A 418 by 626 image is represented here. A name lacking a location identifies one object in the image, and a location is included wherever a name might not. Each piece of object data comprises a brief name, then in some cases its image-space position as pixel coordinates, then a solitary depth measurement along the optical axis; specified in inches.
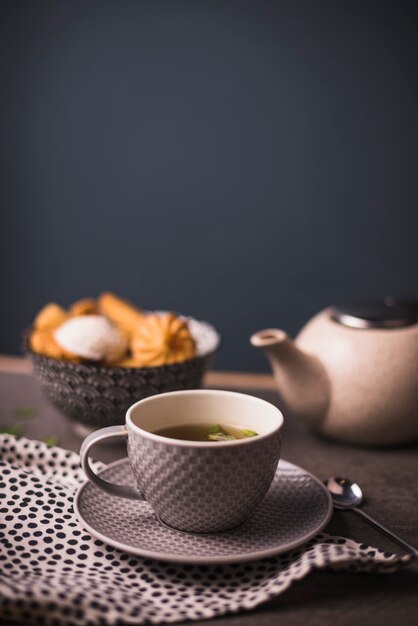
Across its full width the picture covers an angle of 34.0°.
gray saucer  21.2
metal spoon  25.8
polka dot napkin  19.3
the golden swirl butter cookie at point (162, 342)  34.1
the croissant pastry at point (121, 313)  38.9
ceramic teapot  32.8
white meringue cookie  34.2
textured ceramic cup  21.3
